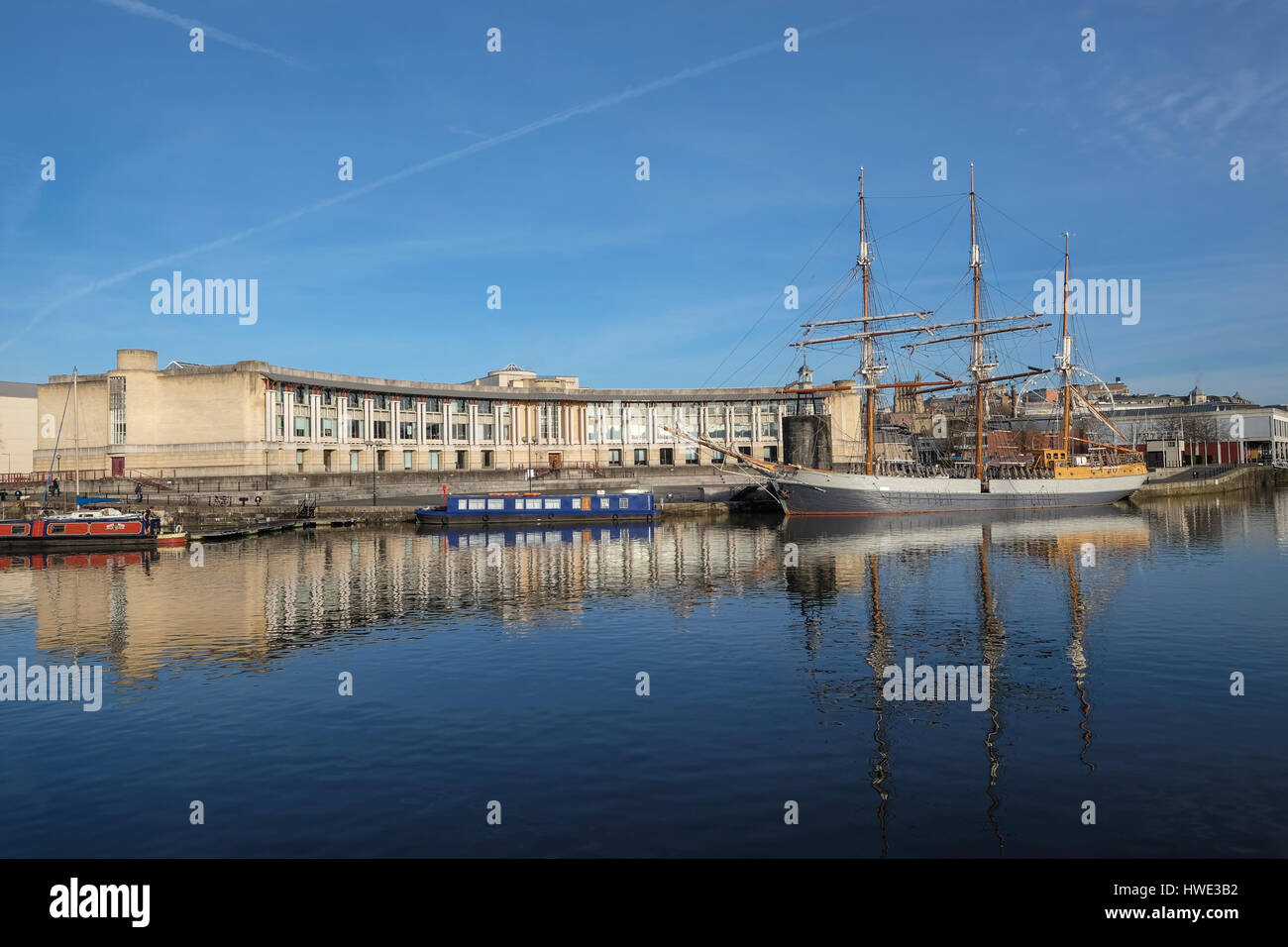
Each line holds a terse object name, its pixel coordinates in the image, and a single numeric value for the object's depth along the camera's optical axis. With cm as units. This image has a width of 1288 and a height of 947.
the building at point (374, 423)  8912
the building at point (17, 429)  11312
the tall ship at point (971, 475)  8394
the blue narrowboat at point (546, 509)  7700
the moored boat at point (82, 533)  5653
